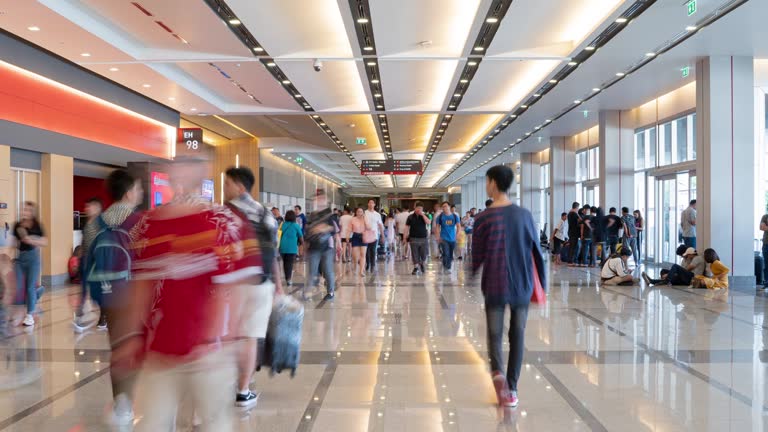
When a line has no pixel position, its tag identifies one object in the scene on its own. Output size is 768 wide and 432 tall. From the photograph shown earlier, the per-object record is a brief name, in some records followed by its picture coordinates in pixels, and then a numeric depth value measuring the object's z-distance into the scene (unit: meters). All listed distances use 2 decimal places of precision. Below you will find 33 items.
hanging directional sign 27.61
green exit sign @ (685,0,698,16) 8.36
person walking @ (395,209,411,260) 19.06
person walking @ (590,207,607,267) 15.62
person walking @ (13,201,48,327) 7.44
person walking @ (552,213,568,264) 18.31
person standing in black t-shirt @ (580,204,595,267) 16.25
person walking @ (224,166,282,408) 3.97
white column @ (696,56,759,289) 11.65
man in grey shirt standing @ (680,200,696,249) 13.62
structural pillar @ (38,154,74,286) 11.91
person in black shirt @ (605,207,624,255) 15.29
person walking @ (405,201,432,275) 13.98
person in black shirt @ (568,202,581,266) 16.62
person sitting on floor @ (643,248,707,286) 11.60
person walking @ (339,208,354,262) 13.55
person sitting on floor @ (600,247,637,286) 11.83
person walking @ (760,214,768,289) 11.27
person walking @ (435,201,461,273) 14.30
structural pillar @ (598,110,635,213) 17.72
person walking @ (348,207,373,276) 13.15
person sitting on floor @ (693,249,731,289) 11.09
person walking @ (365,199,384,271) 13.38
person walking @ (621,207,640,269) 15.23
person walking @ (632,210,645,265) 16.47
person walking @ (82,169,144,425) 3.77
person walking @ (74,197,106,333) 4.10
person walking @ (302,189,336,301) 9.12
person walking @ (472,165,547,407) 4.29
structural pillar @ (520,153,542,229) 29.88
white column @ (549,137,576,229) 23.47
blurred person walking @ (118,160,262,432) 2.19
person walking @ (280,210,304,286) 10.74
